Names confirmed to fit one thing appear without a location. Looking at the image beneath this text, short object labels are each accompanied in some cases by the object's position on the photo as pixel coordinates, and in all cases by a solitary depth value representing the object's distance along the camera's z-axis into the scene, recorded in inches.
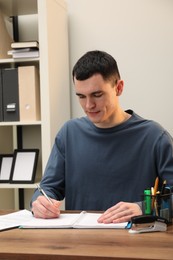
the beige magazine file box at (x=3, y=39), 102.9
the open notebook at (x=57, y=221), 48.1
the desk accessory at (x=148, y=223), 45.6
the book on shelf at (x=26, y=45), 94.8
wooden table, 36.8
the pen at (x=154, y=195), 48.9
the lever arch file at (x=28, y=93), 97.1
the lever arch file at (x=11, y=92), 98.6
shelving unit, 93.7
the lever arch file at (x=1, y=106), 99.3
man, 61.6
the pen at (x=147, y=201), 49.4
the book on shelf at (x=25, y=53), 95.7
